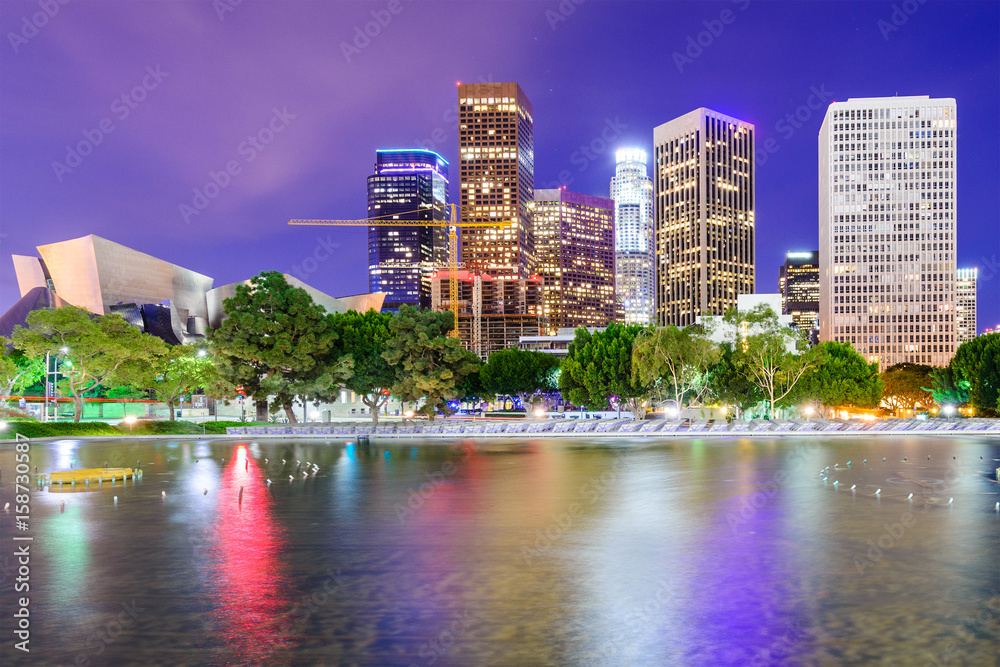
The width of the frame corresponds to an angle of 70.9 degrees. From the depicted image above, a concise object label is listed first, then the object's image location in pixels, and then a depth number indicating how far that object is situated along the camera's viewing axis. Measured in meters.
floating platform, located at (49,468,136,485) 21.47
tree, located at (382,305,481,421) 50.41
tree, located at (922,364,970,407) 72.12
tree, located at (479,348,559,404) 77.00
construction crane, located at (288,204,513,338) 192.12
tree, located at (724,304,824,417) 54.62
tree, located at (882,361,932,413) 92.62
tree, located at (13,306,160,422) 46.62
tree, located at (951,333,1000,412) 61.22
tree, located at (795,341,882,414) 64.88
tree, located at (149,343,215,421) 53.47
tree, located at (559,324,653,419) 58.72
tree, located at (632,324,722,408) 52.19
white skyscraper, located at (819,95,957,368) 158.88
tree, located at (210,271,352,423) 47.72
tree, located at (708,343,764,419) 61.47
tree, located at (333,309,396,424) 52.88
